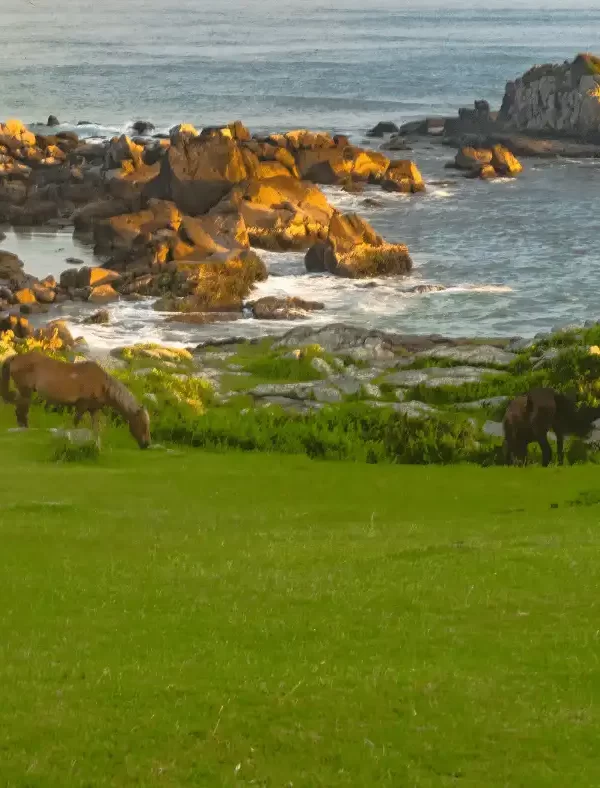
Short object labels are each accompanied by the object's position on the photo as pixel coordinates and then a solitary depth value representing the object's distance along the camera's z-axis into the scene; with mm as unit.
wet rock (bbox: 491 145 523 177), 106312
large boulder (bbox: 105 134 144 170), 95481
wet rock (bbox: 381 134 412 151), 118125
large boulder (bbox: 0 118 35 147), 107188
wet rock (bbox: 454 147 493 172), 106062
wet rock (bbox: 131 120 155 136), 125194
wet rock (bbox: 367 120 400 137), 127212
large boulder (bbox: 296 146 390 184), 99625
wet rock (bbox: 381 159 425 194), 96875
